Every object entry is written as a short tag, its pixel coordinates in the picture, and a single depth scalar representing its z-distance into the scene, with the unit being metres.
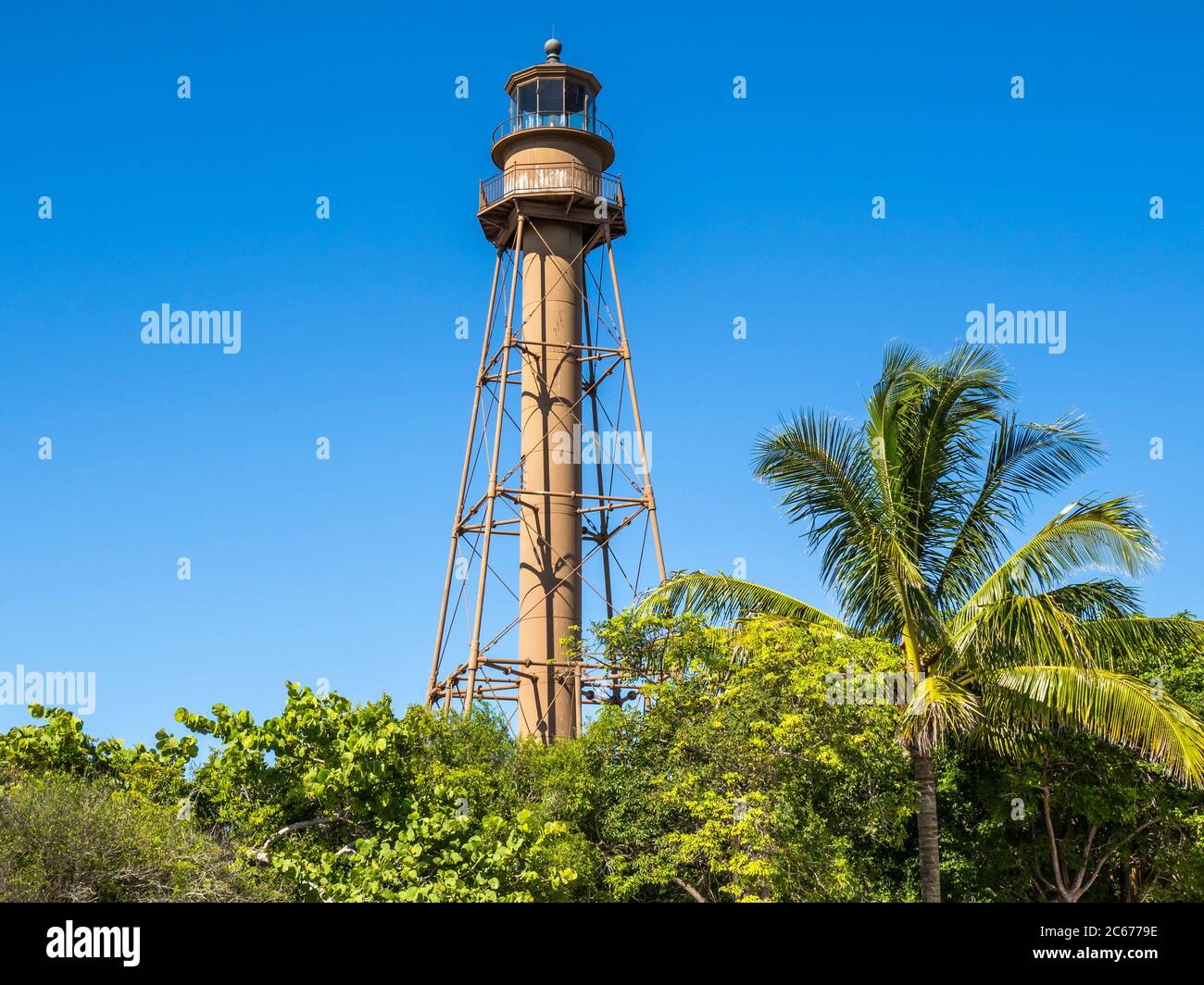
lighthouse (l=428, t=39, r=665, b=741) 33.44
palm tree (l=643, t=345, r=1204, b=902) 20.91
